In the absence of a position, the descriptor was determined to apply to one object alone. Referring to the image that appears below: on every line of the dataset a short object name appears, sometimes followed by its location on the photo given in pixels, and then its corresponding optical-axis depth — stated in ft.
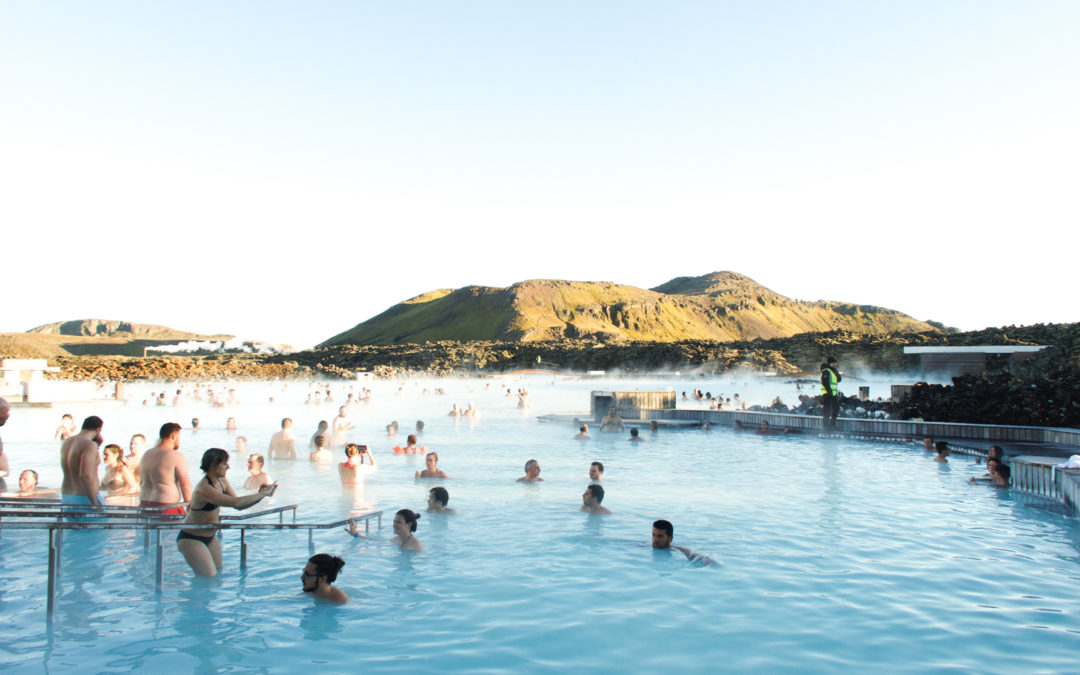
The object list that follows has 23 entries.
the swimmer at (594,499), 29.35
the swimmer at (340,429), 51.83
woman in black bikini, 17.54
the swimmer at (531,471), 36.79
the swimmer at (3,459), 21.13
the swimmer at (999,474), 33.60
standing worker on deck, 49.47
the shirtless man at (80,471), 21.30
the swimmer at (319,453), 42.11
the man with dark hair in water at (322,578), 18.69
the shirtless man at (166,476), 21.13
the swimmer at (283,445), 42.39
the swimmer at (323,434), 43.50
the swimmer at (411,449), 46.52
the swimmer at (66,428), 44.57
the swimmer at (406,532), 23.75
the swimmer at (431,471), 37.63
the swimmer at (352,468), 33.71
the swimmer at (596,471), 34.81
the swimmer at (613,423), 59.67
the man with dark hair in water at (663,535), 23.76
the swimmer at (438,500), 29.21
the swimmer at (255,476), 30.22
